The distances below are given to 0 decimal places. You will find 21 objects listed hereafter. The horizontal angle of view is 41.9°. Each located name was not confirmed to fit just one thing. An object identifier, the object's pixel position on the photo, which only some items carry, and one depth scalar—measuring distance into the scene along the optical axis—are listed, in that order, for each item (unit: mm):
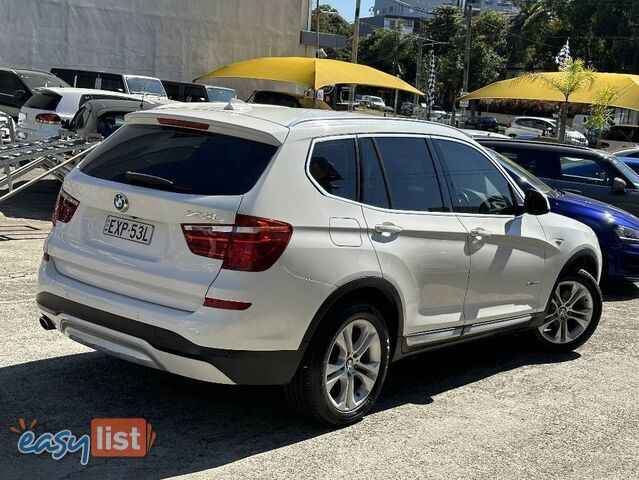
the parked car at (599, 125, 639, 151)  26191
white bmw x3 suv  4156
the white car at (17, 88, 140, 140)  14008
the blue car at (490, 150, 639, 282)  9023
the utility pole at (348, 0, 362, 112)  33656
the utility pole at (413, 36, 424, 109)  68200
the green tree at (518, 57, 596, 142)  21641
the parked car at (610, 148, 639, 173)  15680
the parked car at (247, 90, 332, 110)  23188
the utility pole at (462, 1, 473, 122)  44838
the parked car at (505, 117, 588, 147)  38750
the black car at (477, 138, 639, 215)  10992
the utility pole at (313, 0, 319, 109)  33153
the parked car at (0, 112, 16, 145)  12914
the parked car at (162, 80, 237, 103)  23641
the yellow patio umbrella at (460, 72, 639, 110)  21312
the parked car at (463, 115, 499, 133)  49406
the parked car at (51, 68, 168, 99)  22031
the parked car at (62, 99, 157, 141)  11930
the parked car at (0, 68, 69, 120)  20375
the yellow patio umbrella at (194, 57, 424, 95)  18531
